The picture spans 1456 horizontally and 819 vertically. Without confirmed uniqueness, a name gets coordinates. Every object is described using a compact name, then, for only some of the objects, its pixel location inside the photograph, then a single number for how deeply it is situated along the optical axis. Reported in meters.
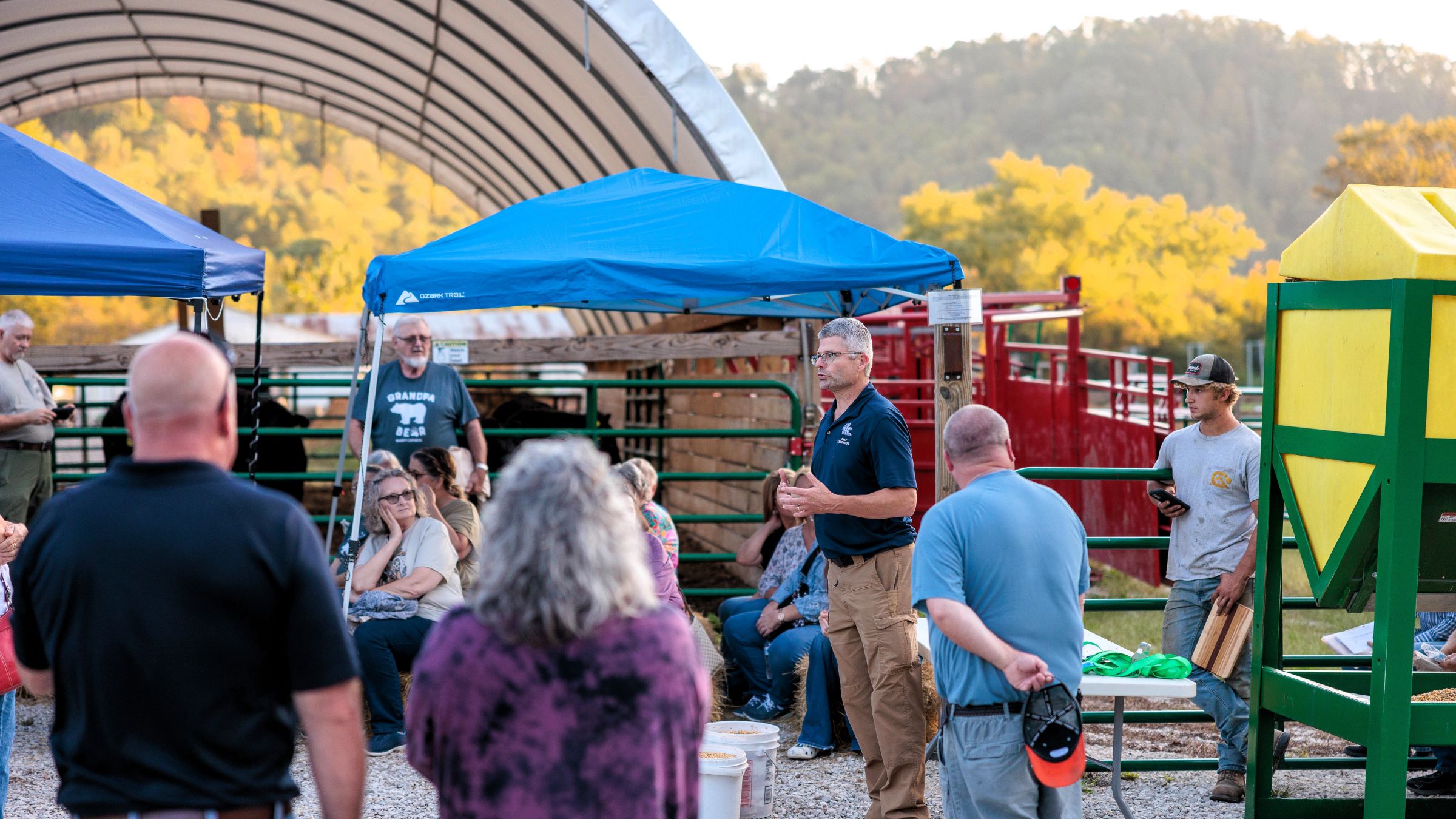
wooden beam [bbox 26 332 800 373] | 18.27
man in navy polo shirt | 9.38
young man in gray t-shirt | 10.73
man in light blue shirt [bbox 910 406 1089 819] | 6.84
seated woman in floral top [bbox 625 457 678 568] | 12.66
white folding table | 8.80
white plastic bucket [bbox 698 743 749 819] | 9.01
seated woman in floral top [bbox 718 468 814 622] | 13.71
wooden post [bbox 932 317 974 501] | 12.68
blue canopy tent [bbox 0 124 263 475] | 11.24
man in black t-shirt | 4.41
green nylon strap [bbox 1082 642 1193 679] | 9.21
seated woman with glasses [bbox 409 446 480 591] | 13.27
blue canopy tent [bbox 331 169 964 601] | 12.63
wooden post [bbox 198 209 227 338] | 21.14
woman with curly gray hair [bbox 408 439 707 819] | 4.24
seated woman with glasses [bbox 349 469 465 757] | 12.05
